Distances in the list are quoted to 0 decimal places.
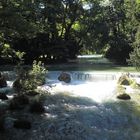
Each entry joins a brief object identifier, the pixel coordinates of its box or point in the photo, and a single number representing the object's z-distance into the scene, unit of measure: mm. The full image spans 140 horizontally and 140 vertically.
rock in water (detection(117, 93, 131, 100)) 13063
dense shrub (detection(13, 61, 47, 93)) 12039
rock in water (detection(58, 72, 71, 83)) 17513
